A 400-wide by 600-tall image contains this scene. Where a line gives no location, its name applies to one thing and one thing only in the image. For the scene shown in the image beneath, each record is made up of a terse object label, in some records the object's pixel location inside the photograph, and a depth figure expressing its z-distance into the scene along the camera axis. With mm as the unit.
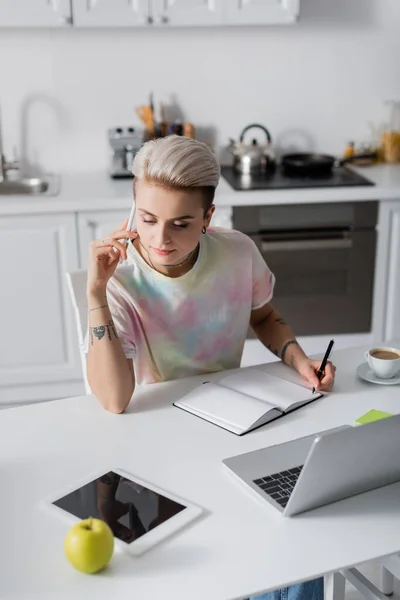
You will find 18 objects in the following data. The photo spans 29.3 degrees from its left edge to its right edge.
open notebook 1505
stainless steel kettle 3510
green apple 1069
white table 1078
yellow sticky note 1511
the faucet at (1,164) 3460
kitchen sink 3525
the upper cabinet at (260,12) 3252
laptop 1155
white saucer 1666
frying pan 3451
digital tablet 1163
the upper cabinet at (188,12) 3219
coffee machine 3510
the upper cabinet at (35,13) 3141
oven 3230
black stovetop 3242
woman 1582
